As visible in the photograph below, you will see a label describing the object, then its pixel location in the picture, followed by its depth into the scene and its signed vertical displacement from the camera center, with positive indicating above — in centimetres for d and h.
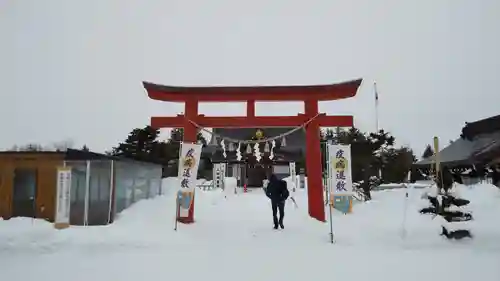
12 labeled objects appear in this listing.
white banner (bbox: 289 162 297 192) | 2773 -34
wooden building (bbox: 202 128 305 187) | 3448 +122
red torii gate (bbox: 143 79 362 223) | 1341 +206
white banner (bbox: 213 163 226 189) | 2853 -41
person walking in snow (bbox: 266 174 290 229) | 1158 -68
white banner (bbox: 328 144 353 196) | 1198 -4
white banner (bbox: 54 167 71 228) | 1073 -70
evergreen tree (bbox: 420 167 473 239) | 940 -88
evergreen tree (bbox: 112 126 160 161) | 3117 +202
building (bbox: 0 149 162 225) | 1152 -38
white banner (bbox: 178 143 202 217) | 1232 -9
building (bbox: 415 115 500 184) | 1496 +92
